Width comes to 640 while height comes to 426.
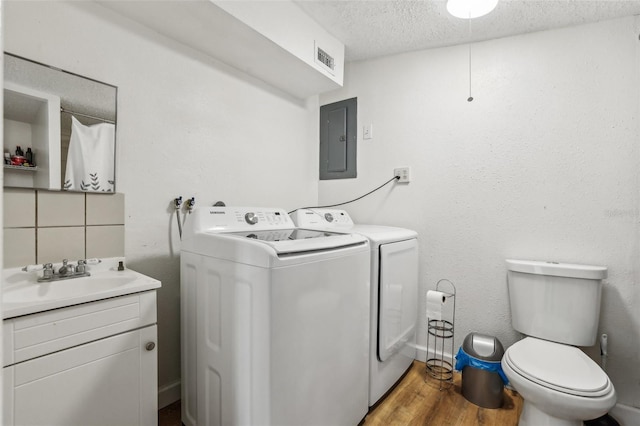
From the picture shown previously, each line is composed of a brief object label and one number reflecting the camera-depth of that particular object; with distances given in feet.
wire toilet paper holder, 6.76
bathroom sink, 3.20
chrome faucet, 4.11
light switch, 8.07
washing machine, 3.71
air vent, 6.46
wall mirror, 4.05
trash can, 5.67
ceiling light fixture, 5.30
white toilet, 4.13
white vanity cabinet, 3.15
